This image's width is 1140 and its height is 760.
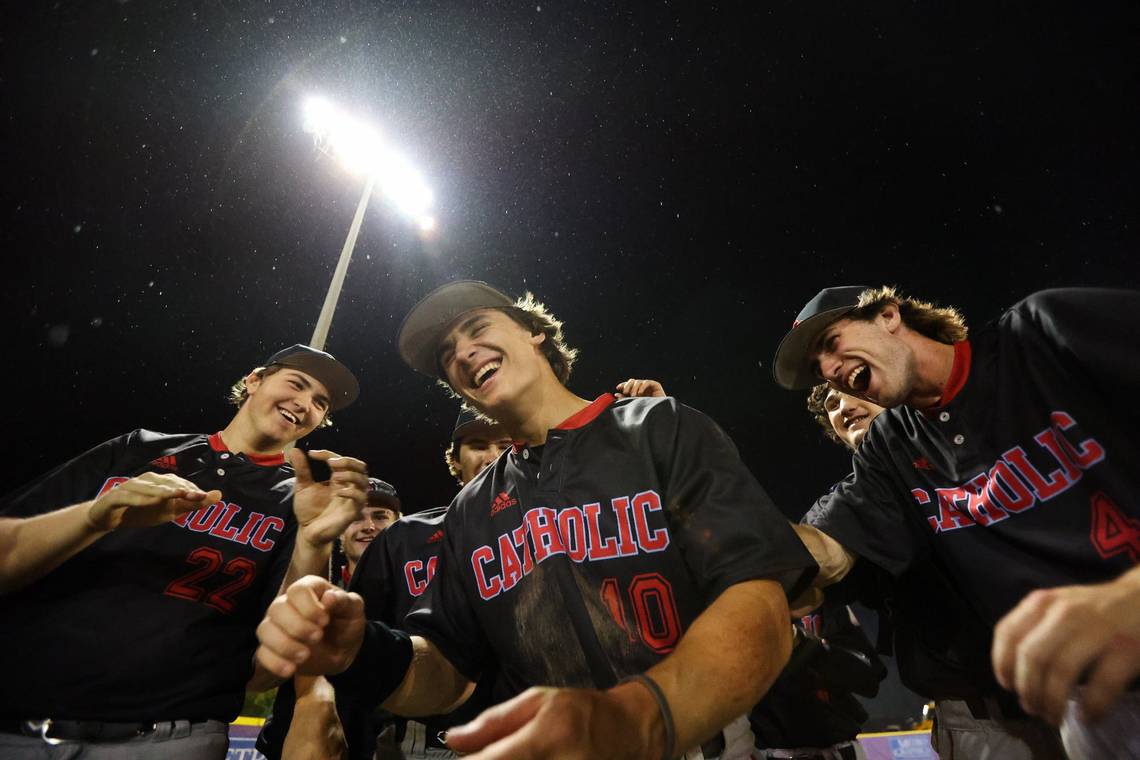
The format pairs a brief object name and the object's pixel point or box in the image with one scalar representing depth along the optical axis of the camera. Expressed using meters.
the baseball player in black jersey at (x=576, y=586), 1.01
